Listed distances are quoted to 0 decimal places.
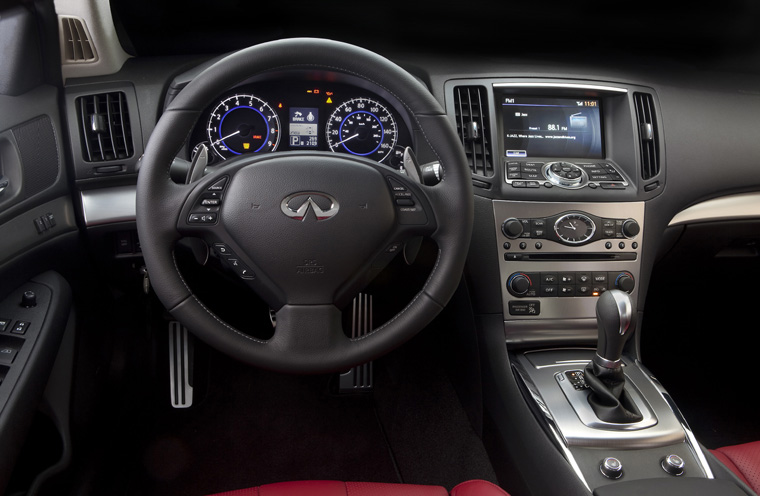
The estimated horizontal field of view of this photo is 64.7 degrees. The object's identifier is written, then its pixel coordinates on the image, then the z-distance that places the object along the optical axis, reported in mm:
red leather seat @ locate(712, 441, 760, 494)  1203
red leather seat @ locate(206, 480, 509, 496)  1058
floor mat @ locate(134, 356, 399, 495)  1780
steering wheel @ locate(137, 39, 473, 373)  1025
